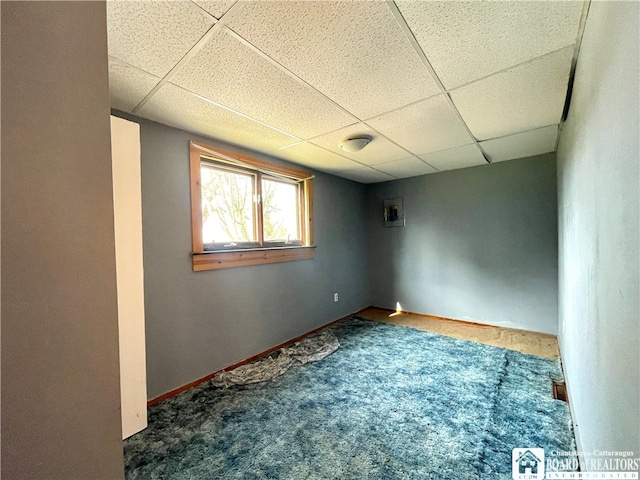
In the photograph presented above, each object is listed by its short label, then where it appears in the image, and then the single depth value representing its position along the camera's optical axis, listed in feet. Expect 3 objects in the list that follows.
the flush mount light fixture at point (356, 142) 7.53
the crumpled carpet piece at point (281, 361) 7.24
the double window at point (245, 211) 7.37
